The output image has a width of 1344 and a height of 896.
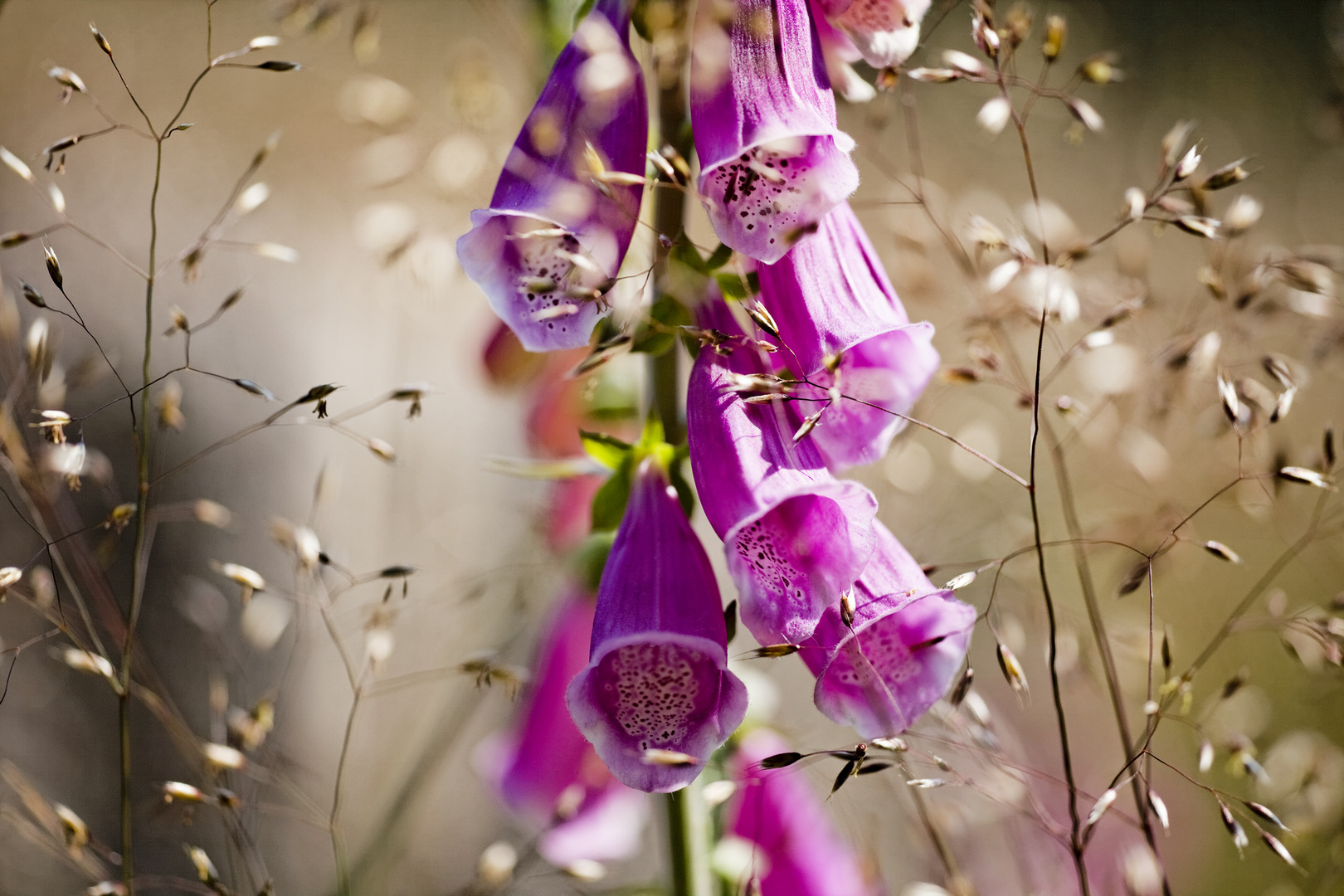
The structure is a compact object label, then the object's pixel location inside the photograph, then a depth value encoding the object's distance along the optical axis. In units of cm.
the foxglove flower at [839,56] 56
